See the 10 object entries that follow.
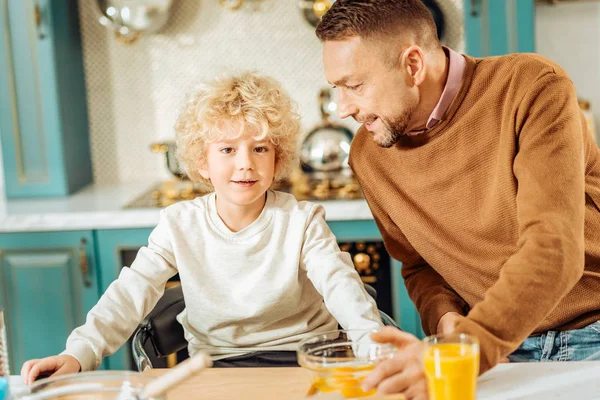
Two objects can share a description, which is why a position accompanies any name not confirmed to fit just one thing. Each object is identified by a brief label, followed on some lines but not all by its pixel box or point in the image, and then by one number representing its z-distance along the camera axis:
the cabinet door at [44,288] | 2.71
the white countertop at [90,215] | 2.60
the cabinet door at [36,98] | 2.84
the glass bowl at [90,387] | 1.13
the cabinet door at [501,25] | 2.67
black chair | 1.59
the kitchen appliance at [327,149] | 2.86
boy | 1.71
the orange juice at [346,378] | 1.16
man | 1.56
